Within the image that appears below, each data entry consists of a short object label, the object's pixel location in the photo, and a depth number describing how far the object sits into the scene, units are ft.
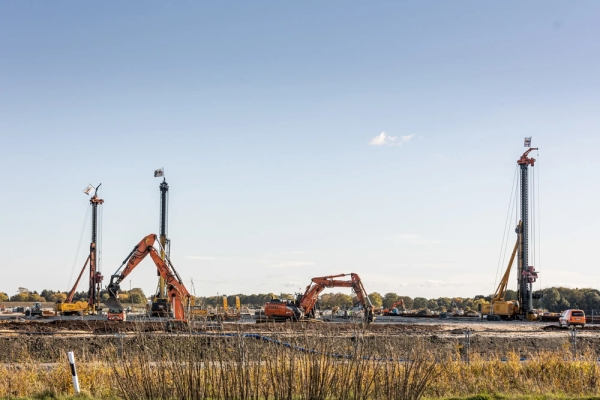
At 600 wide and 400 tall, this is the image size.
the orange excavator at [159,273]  161.07
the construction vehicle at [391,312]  319.88
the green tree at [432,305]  512.06
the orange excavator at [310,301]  185.98
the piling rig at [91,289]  262.06
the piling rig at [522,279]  253.24
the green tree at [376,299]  495.00
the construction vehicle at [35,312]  262.82
